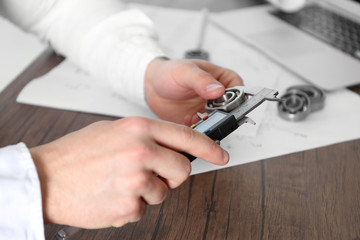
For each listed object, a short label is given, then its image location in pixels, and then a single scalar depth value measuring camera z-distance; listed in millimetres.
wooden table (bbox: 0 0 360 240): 494
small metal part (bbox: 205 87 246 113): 514
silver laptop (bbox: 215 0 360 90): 790
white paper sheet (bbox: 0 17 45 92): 871
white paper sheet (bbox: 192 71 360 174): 616
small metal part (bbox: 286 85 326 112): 699
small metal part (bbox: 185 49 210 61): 881
